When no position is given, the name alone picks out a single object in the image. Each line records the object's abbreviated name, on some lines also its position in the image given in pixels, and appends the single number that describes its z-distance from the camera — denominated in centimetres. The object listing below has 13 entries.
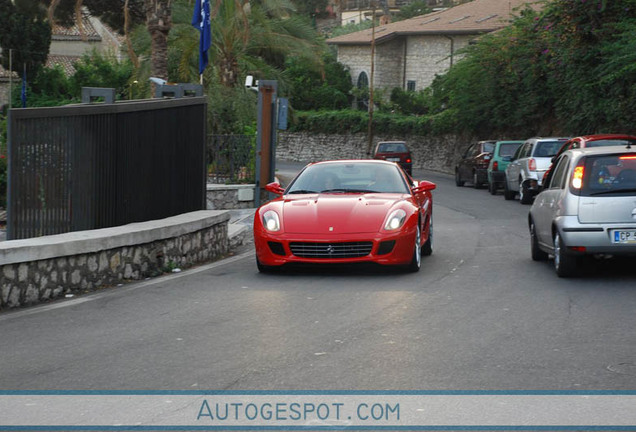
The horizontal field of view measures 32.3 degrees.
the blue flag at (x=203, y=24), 2417
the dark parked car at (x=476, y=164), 3766
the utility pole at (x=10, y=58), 5278
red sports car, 1201
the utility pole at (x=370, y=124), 6531
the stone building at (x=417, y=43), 6812
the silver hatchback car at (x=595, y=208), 1156
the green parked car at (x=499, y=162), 3338
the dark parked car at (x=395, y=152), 4662
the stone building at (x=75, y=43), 7450
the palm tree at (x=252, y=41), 3753
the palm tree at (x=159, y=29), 2408
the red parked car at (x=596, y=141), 2259
